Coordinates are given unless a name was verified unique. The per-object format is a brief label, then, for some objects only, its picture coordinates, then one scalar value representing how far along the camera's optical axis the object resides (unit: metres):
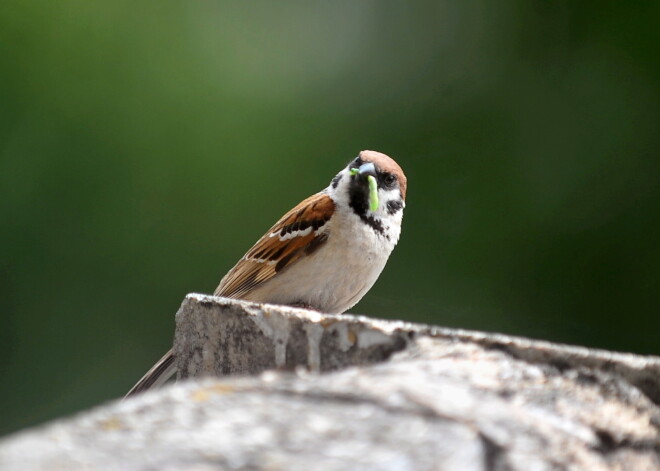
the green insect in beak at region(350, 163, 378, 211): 6.66
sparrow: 6.66
